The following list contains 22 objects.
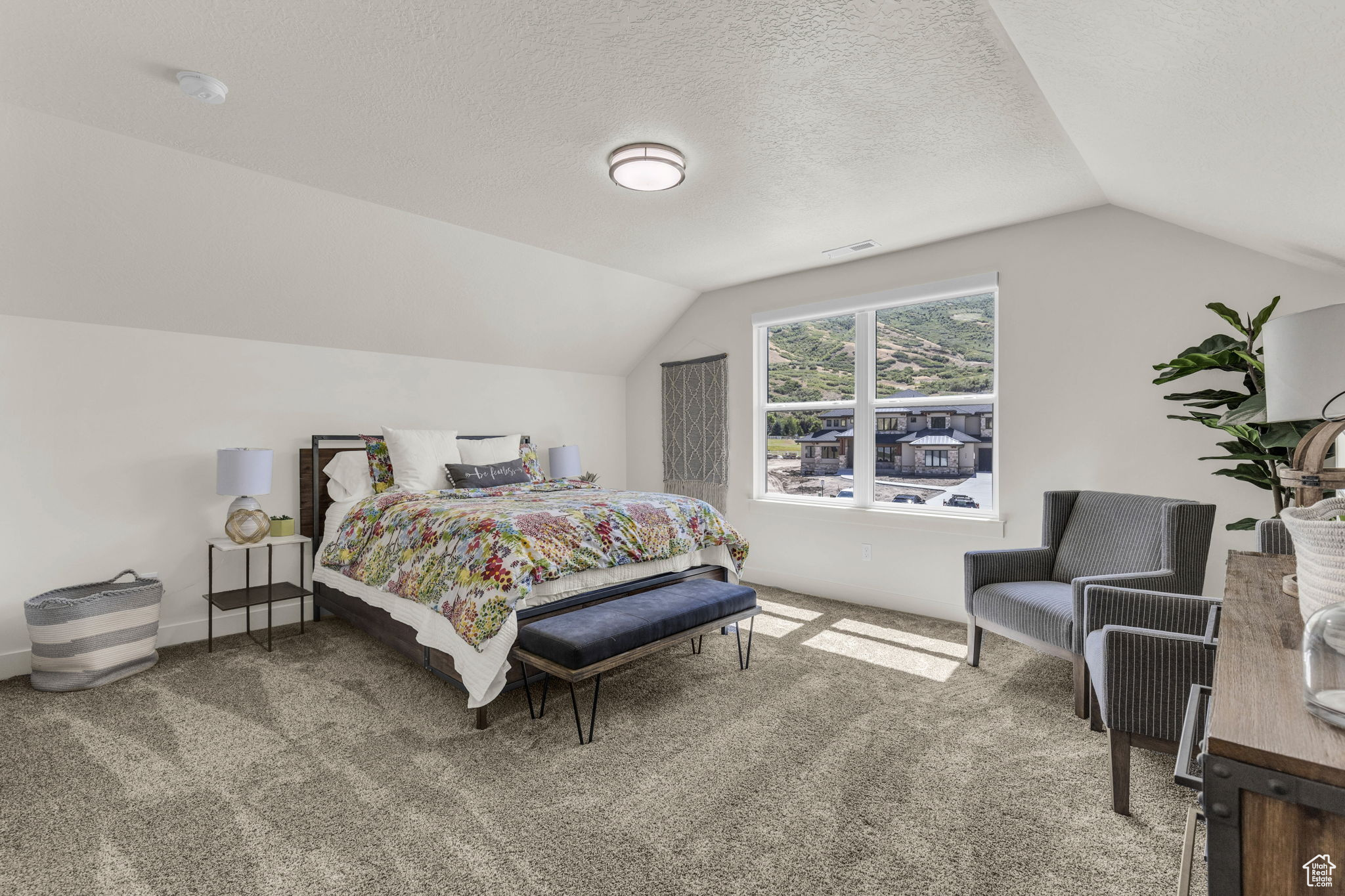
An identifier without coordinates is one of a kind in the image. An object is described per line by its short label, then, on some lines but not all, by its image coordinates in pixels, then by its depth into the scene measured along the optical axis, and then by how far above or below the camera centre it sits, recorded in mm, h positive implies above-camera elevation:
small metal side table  3497 -834
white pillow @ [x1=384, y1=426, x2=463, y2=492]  4129 -47
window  4082 +374
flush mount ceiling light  2684 +1232
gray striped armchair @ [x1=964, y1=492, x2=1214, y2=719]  2609 -546
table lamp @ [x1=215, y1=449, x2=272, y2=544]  3465 -189
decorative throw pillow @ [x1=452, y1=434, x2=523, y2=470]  4559 -1
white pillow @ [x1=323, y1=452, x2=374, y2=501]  4059 -176
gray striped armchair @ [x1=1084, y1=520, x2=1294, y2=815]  1842 -698
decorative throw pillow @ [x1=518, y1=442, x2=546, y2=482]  4727 -88
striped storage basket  2889 -868
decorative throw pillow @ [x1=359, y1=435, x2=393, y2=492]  4141 -82
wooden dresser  583 -333
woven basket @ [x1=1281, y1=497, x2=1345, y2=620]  829 -156
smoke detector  2119 +1260
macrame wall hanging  5238 +181
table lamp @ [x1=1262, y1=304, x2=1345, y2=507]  1388 +153
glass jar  674 -237
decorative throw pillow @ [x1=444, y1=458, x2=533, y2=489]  4211 -165
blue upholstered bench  2398 -742
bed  2531 -698
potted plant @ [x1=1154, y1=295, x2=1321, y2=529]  2531 +209
